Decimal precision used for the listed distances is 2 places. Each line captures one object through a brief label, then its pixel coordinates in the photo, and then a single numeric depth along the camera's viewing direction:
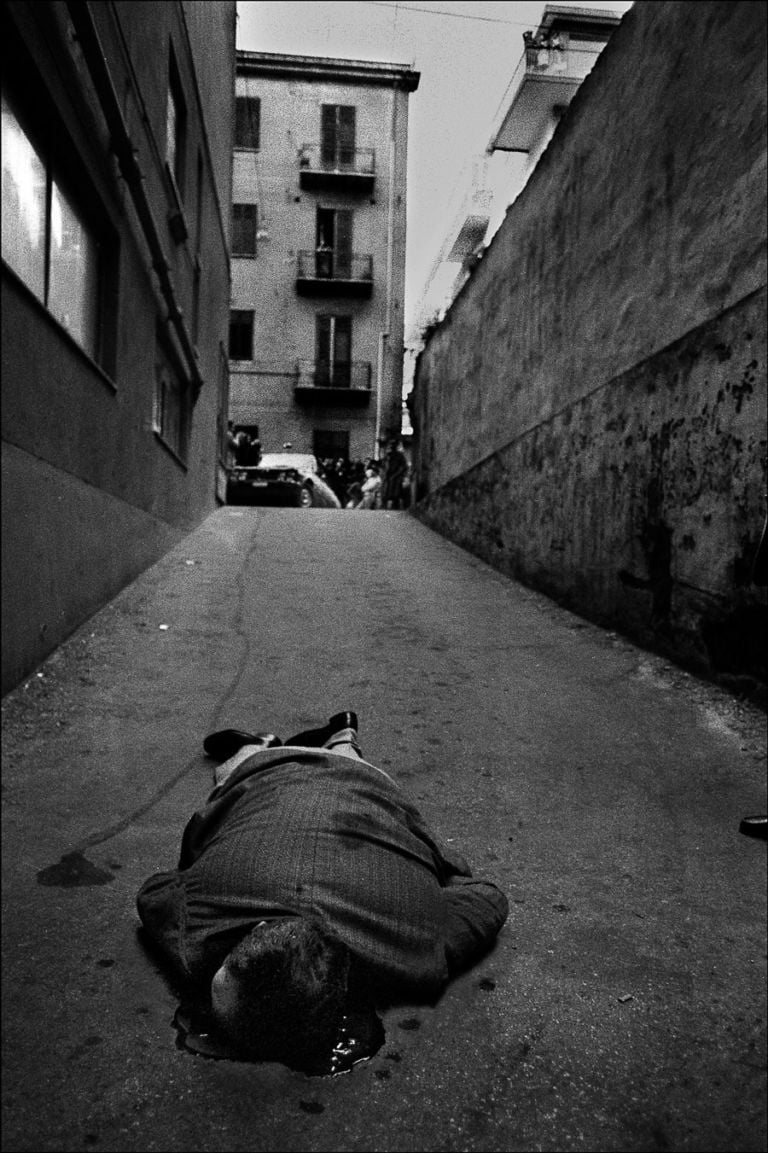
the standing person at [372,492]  17.38
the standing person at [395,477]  14.57
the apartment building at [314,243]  22.92
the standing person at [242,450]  16.61
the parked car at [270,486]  14.59
